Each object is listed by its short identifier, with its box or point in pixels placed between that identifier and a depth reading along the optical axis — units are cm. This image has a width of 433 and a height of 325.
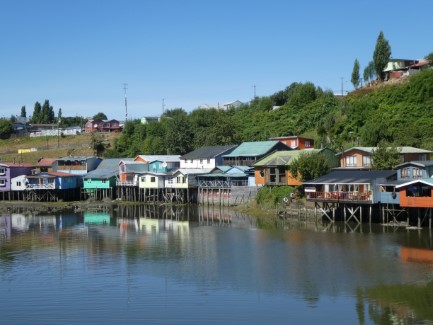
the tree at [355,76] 9644
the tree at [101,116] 15055
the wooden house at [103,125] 12639
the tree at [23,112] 15850
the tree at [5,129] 12419
